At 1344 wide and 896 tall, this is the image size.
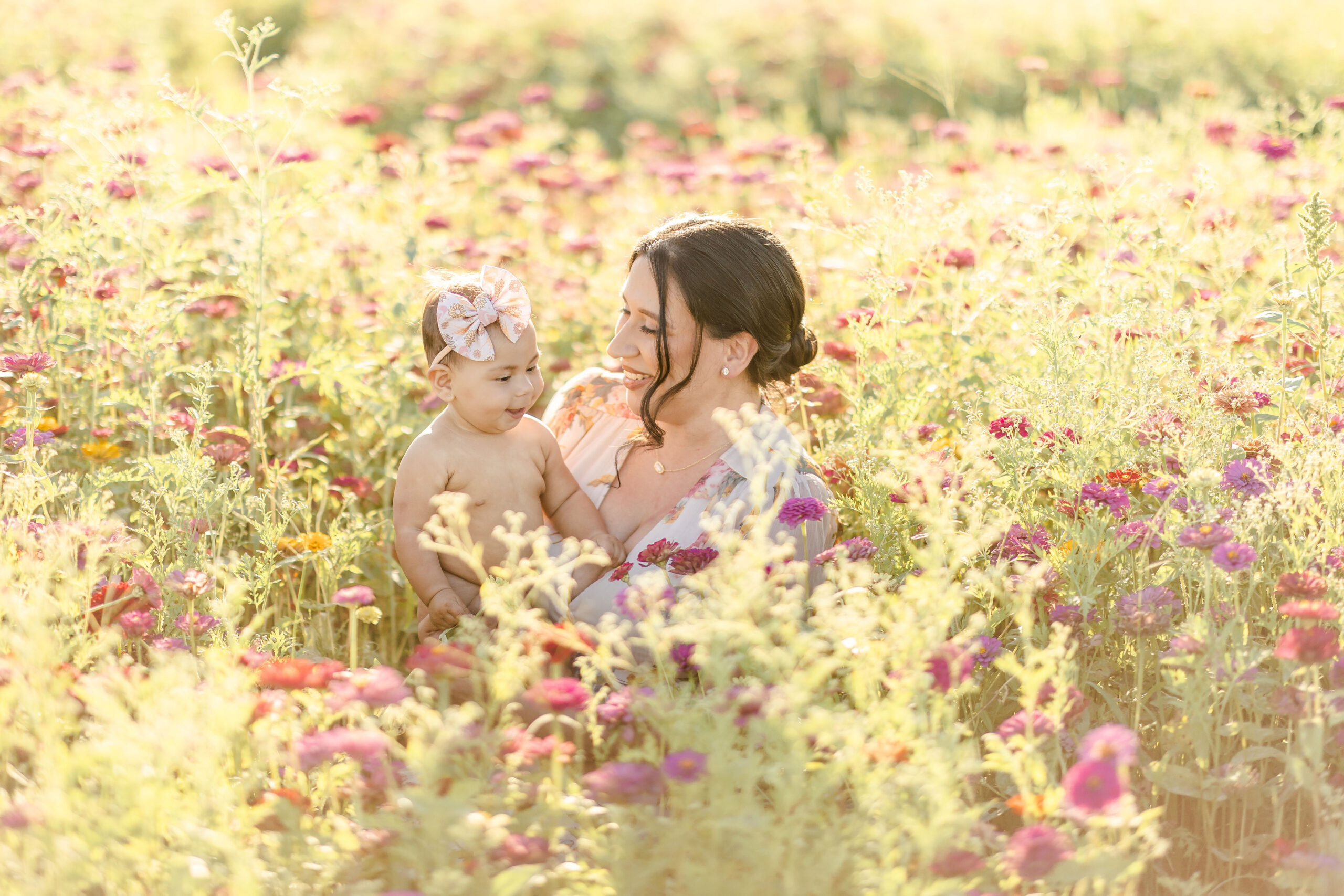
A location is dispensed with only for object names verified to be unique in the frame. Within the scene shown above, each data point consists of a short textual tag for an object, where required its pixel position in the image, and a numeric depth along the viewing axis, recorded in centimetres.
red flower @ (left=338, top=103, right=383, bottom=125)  495
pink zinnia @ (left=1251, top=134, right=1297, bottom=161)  444
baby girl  300
